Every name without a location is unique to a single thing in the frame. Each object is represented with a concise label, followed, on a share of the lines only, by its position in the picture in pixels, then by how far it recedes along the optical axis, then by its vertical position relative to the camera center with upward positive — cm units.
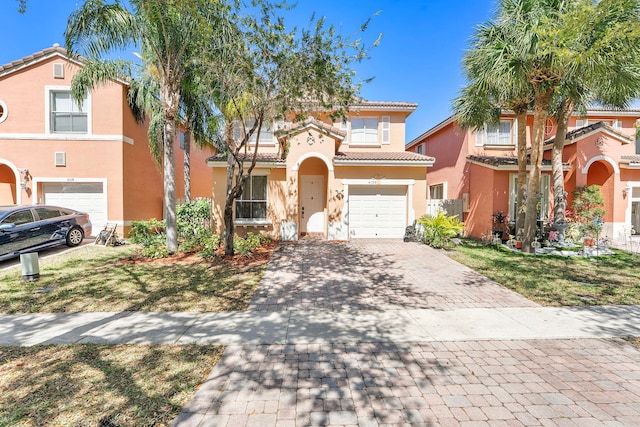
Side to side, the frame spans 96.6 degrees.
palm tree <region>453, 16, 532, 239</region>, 923 +441
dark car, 880 -68
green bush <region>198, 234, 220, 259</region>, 974 -139
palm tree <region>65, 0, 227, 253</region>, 782 +528
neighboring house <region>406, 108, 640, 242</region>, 1374 +205
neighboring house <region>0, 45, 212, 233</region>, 1295 +315
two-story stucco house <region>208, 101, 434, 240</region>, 1322 +89
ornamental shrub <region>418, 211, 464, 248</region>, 1184 -90
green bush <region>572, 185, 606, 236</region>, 1307 +20
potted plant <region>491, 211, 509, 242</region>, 1353 -79
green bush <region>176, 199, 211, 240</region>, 1240 -45
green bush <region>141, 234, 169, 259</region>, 976 -140
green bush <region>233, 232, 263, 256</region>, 1027 -138
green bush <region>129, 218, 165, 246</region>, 1104 -99
